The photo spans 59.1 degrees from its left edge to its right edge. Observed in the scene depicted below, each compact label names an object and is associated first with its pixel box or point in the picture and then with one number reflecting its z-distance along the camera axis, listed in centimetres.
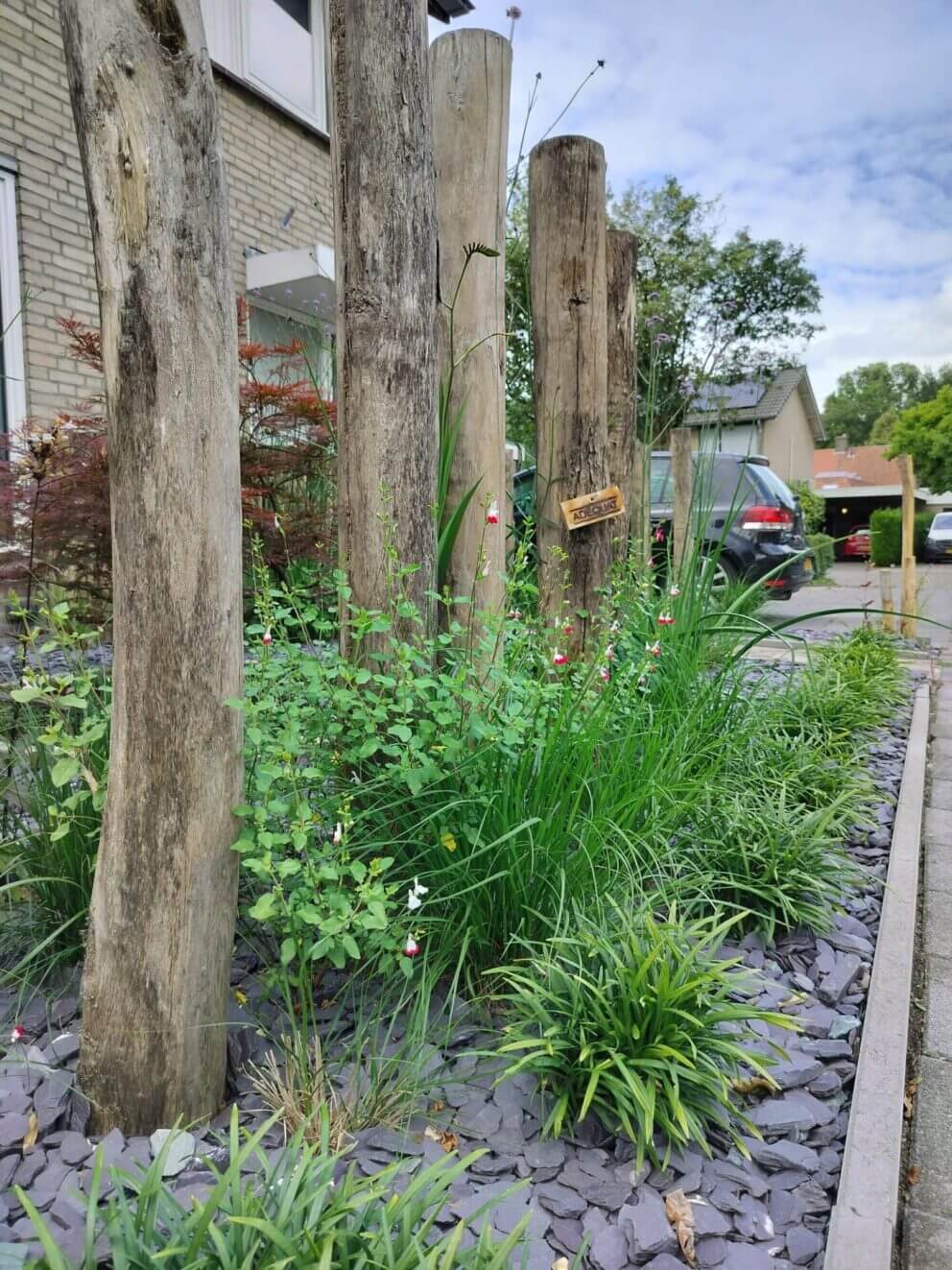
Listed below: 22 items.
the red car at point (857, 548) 3127
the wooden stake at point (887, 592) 760
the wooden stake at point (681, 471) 550
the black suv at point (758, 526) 823
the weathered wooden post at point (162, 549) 137
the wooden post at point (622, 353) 363
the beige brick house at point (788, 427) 2588
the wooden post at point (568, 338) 299
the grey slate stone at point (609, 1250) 127
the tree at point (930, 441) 3247
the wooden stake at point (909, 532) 855
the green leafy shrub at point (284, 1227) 103
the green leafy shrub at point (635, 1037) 149
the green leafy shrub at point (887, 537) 2775
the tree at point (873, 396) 6369
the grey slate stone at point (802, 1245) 131
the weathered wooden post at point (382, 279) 196
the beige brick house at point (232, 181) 540
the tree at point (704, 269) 1808
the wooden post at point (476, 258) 246
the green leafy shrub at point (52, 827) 161
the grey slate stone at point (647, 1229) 129
